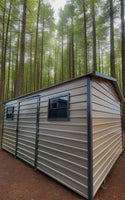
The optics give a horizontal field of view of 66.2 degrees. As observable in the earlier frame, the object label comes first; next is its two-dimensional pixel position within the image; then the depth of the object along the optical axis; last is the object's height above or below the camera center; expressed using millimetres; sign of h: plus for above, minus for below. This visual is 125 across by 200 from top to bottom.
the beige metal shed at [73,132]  2039 -676
